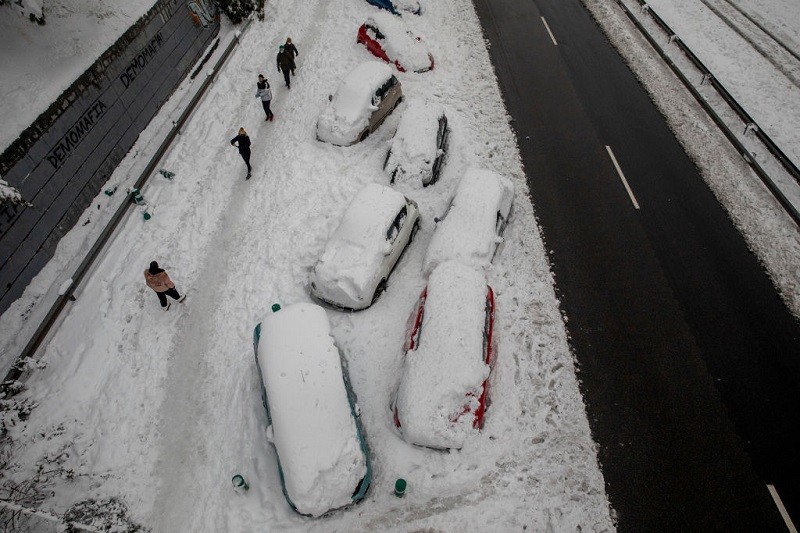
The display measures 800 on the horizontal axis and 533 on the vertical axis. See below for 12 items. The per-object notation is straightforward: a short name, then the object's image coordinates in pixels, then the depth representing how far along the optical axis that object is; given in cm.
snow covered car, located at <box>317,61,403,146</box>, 1343
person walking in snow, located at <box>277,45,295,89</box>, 1501
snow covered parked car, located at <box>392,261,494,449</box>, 758
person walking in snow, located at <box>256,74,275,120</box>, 1355
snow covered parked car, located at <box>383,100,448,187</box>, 1233
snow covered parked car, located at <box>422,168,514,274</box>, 1002
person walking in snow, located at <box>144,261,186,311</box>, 889
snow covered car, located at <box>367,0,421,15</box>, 1967
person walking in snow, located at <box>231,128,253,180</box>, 1197
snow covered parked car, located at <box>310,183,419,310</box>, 950
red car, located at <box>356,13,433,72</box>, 1653
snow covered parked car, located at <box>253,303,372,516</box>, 681
